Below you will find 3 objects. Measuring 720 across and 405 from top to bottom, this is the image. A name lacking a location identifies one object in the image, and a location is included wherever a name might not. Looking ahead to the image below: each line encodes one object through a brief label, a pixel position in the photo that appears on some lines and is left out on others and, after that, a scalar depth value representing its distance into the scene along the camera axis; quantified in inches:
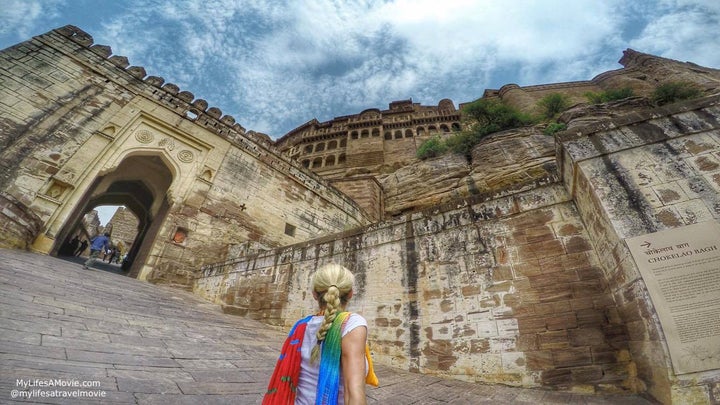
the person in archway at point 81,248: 606.8
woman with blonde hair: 45.9
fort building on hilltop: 109.2
